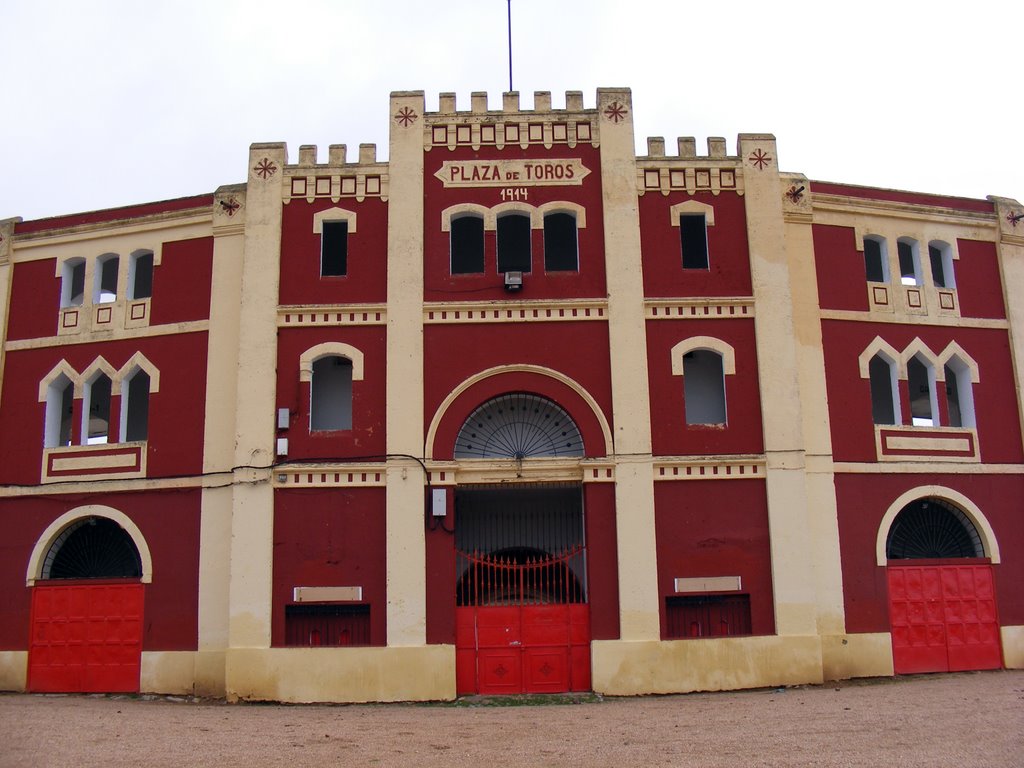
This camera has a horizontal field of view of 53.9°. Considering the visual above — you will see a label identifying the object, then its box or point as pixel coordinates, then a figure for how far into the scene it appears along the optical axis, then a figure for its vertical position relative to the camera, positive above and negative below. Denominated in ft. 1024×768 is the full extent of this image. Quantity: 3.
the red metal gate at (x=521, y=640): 65.16 -1.97
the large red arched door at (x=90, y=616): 69.51 +0.20
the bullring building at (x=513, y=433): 66.08 +12.04
